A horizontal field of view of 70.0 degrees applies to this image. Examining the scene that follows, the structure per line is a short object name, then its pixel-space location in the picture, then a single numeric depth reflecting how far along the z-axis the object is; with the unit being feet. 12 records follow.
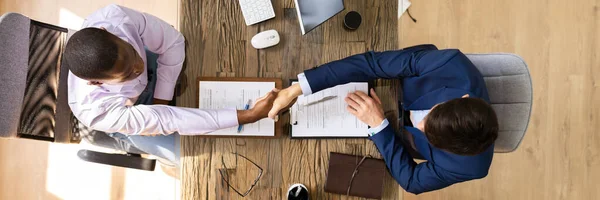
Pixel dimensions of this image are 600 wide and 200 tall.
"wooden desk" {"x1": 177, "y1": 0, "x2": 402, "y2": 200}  4.95
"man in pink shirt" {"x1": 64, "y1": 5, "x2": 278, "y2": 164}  4.04
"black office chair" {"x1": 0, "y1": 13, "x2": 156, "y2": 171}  4.52
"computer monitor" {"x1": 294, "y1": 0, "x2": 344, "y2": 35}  4.79
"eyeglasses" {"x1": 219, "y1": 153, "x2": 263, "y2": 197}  4.92
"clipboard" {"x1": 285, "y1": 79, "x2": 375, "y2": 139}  4.98
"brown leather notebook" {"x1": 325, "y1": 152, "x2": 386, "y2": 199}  4.94
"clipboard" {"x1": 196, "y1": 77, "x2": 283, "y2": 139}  4.96
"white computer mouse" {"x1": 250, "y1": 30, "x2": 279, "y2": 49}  4.99
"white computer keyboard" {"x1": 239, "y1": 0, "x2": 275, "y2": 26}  5.05
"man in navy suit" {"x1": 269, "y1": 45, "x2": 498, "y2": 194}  4.49
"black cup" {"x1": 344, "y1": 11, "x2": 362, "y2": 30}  5.08
